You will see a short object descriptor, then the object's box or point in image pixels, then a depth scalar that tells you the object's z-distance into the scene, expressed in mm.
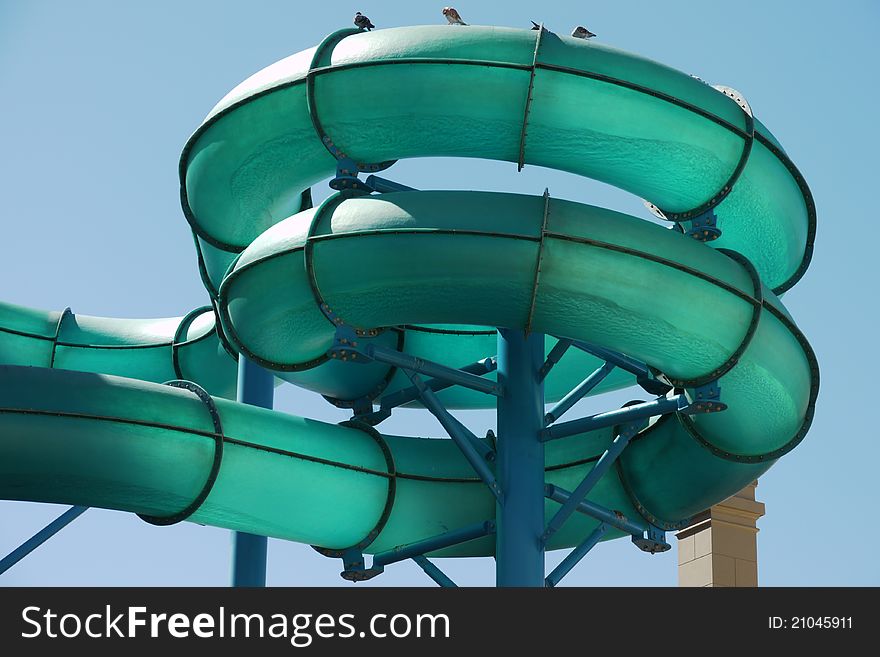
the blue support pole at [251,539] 15680
